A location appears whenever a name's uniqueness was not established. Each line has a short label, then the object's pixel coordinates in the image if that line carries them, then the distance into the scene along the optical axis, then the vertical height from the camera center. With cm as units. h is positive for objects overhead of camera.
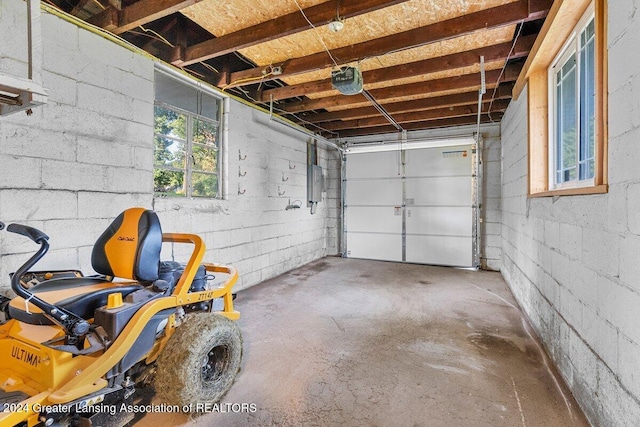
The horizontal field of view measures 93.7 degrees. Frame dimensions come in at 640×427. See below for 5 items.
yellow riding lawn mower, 124 -63
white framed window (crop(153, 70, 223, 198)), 315 +79
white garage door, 555 +6
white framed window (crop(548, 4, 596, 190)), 199 +76
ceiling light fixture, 227 +141
